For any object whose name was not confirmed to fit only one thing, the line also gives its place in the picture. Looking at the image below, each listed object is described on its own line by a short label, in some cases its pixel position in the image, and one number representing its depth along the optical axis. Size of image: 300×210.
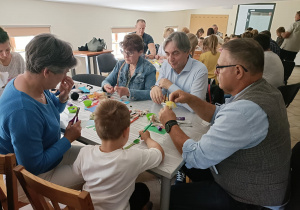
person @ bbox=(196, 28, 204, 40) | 7.01
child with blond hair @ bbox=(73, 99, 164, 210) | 0.93
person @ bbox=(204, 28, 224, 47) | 6.68
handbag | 4.61
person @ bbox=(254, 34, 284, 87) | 2.56
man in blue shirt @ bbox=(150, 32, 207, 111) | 1.76
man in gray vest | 0.88
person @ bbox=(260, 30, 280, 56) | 4.09
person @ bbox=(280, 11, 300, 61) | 5.81
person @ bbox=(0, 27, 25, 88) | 1.95
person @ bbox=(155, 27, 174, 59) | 4.37
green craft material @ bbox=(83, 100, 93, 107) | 1.73
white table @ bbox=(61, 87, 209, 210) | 1.03
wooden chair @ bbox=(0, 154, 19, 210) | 0.86
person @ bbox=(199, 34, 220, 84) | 3.52
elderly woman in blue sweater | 0.93
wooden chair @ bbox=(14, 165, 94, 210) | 0.66
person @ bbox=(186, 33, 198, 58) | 3.43
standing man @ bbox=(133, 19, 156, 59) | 4.23
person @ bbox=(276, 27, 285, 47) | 6.28
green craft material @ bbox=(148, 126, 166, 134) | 1.34
